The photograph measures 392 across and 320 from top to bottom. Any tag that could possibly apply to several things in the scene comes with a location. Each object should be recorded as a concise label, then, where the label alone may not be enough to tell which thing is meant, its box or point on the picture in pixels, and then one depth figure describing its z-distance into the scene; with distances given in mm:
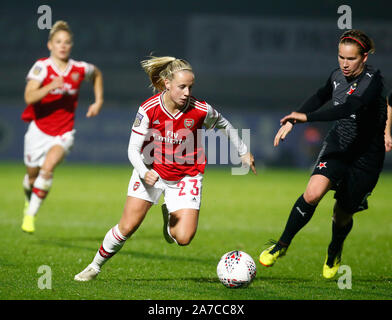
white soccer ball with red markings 11620
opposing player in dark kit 12266
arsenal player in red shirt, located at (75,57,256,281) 11906
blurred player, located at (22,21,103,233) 17609
